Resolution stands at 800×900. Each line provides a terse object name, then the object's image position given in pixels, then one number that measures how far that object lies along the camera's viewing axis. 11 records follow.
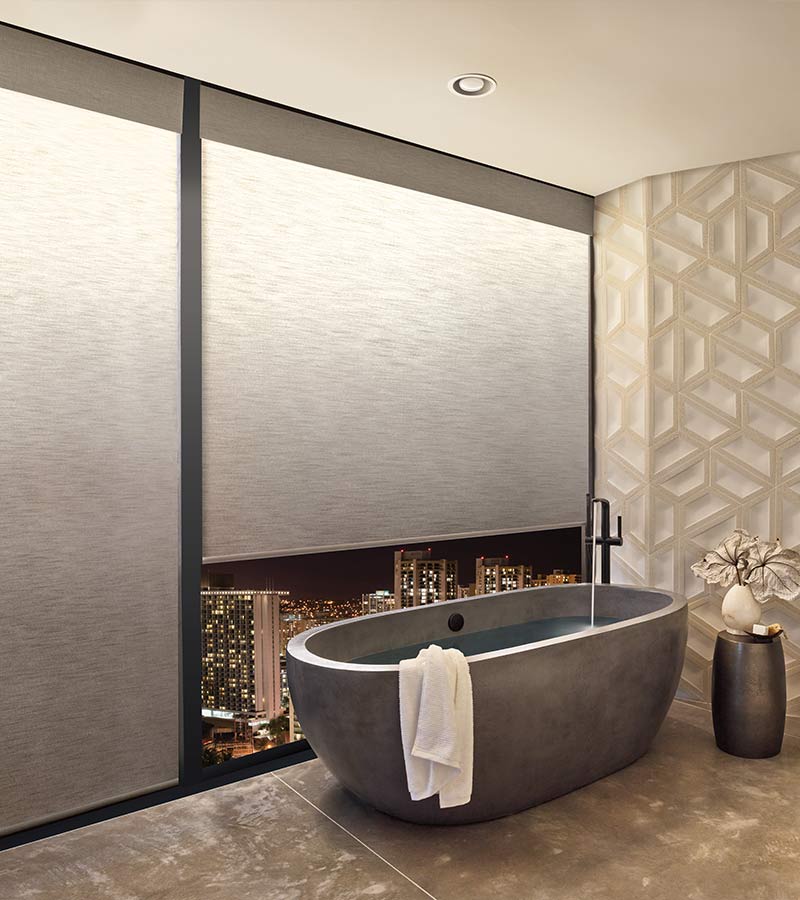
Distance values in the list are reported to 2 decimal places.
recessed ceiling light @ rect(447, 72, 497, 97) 2.76
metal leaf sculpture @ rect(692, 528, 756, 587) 3.24
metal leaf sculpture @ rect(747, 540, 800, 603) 3.13
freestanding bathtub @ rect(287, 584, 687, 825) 2.44
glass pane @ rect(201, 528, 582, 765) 3.11
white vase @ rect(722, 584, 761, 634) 3.15
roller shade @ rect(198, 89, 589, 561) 3.00
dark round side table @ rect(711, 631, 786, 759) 3.09
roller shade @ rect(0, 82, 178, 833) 2.51
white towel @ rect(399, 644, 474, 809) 2.32
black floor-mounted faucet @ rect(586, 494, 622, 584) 3.69
